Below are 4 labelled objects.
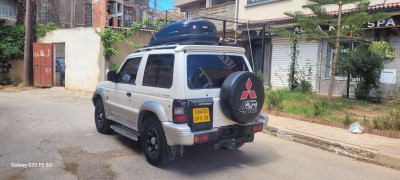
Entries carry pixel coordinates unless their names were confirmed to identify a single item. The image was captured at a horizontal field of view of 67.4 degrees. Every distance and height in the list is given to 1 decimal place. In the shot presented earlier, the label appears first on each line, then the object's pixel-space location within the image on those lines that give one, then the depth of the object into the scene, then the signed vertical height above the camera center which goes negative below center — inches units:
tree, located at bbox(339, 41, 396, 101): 400.5 +12.7
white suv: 162.7 -16.1
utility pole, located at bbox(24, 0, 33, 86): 610.2 +41.7
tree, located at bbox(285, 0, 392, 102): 336.8 +63.7
